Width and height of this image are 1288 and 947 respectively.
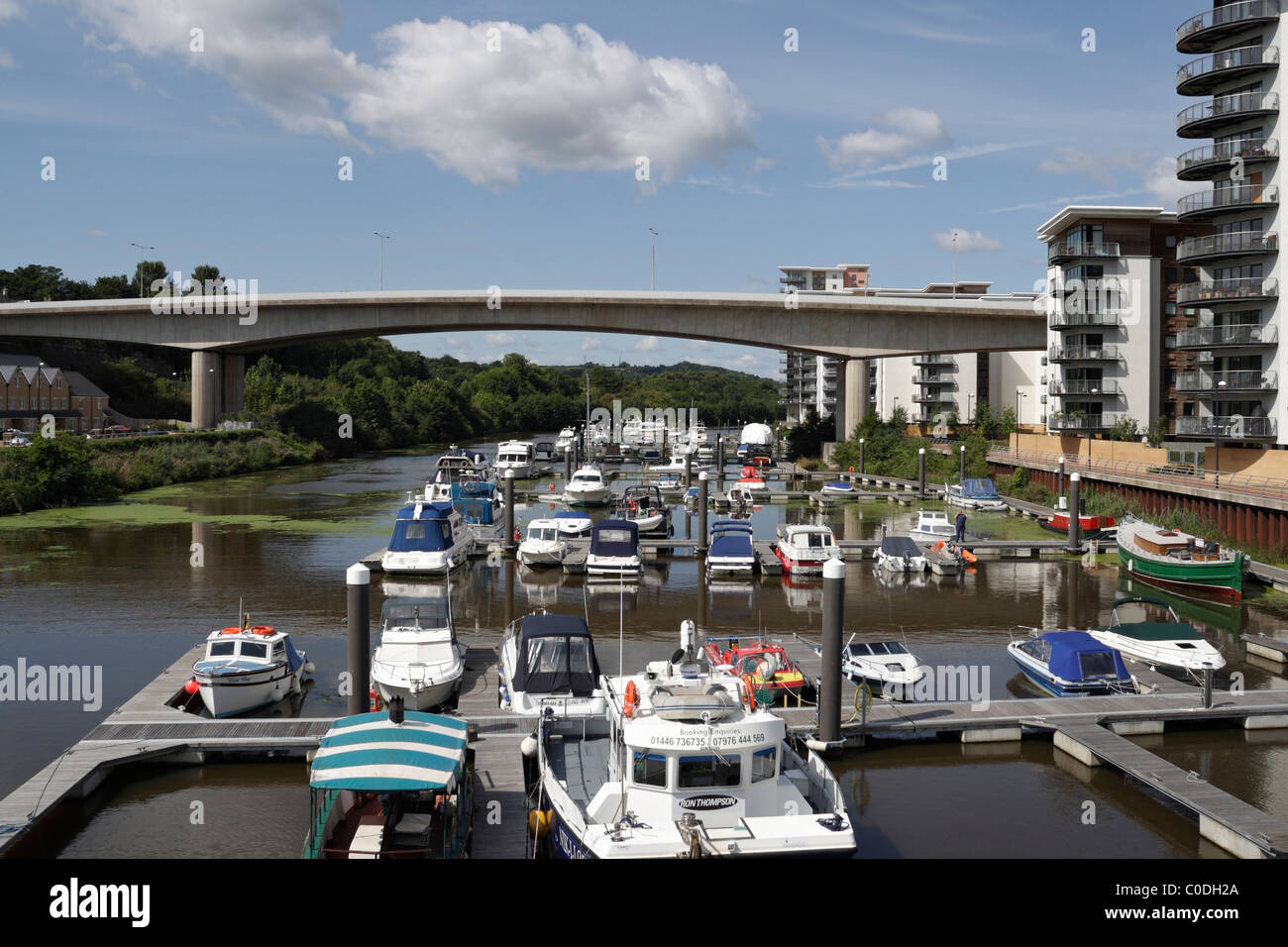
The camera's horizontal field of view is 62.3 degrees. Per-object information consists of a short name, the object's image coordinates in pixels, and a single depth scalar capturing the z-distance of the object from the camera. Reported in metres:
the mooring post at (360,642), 16.03
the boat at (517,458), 72.12
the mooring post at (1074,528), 39.72
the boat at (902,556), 35.84
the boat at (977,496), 54.22
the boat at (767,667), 19.52
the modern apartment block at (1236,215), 44.69
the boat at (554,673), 17.75
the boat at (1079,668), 20.19
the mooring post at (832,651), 16.45
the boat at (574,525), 41.50
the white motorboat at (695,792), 11.19
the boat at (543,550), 36.00
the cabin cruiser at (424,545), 33.53
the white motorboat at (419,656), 18.95
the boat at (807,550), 35.06
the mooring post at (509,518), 38.79
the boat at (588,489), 58.00
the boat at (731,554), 34.97
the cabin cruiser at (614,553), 34.34
